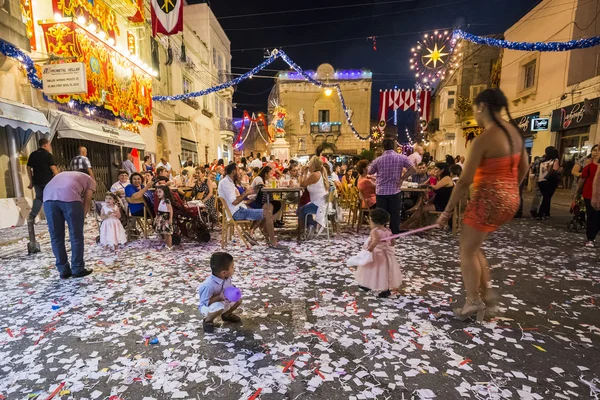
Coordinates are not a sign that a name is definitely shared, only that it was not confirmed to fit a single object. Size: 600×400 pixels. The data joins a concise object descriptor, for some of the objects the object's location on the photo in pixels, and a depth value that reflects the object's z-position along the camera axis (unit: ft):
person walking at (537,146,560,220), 23.31
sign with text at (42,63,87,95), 22.17
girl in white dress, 15.55
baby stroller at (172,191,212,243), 17.33
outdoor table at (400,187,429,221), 19.27
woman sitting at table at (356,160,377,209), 19.19
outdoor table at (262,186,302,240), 16.80
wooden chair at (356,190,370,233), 19.77
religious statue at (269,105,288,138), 54.80
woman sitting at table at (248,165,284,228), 17.60
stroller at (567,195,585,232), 19.60
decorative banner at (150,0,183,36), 24.68
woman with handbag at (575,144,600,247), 15.99
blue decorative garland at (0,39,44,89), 20.76
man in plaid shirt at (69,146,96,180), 14.06
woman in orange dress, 7.50
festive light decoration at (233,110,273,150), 59.79
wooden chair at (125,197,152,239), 17.74
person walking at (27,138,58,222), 16.69
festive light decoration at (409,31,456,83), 35.40
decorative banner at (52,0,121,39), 23.67
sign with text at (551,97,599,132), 30.86
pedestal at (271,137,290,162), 53.21
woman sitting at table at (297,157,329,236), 17.21
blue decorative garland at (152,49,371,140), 32.86
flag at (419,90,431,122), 48.61
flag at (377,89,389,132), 49.67
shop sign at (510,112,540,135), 41.57
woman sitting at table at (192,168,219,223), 20.47
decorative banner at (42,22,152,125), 23.48
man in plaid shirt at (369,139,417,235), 15.57
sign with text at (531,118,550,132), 38.52
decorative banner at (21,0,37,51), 23.07
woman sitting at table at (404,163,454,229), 19.01
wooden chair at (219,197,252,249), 15.81
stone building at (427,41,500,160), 62.03
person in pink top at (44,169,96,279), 11.87
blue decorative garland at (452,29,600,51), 19.13
